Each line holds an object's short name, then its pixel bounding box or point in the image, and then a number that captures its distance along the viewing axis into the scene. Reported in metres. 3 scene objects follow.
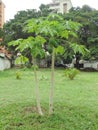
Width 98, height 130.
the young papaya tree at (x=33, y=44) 2.10
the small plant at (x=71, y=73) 6.65
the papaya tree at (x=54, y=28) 2.07
